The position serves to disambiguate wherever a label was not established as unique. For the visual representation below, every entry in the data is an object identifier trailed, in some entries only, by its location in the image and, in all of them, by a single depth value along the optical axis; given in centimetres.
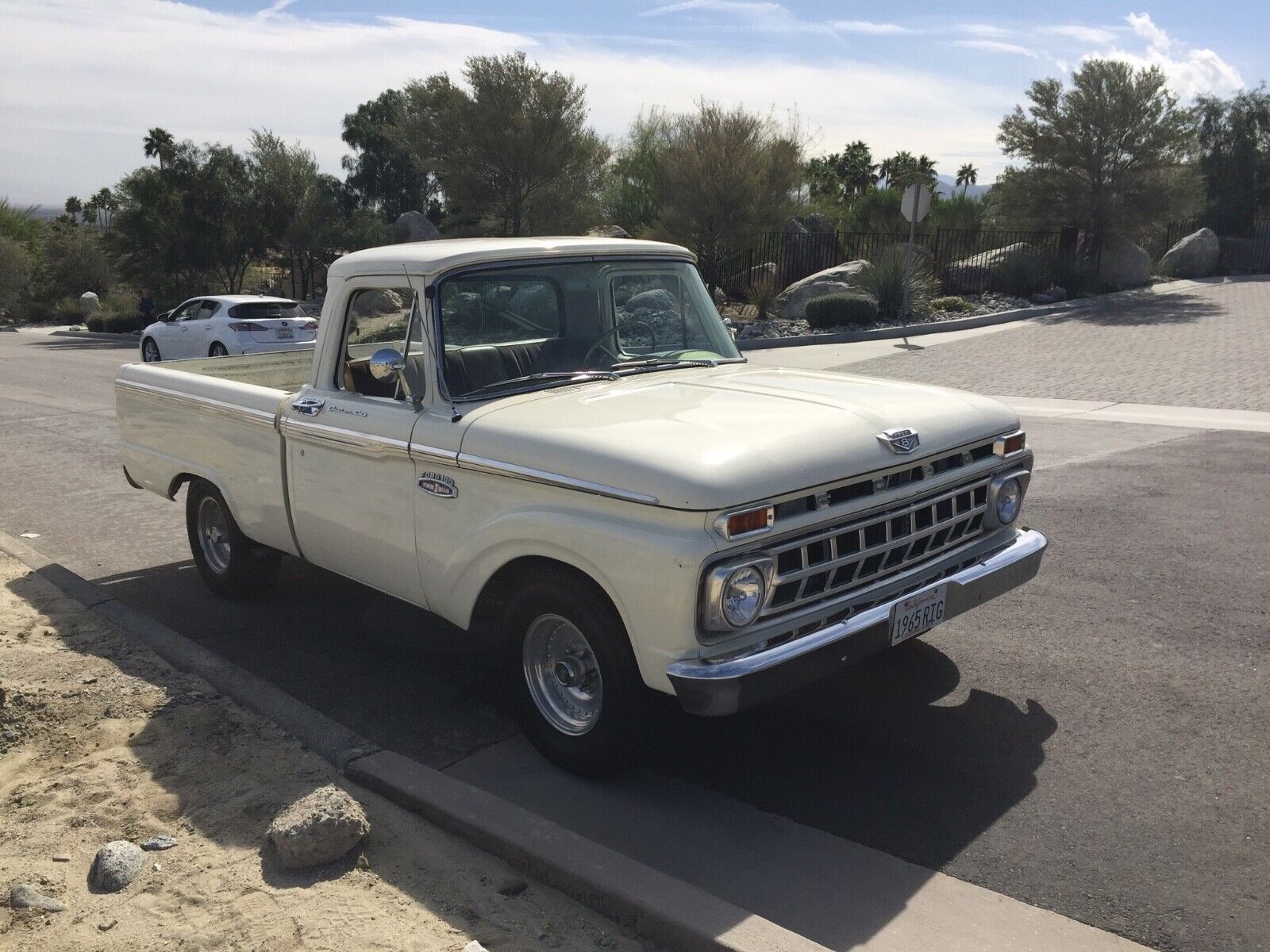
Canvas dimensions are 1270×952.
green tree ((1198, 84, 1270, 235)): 3847
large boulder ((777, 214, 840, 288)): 2700
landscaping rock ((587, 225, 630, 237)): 3063
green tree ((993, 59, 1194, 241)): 2638
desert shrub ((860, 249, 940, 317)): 2278
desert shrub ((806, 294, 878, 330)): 2189
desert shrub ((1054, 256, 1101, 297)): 2652
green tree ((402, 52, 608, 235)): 3045
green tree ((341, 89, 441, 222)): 5312
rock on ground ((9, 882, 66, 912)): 348
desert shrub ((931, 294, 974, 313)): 2380
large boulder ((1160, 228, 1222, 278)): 3191
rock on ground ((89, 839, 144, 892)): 360
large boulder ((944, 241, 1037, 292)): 2641
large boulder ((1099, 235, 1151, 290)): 2819
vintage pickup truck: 364
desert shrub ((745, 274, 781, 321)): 2441
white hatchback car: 2000
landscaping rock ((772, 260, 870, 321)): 2397
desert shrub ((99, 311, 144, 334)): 3484
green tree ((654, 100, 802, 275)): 2597
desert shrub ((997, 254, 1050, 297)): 2594
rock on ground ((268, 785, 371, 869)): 361
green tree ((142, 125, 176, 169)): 3553
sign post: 2139
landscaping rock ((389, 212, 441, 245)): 3738
